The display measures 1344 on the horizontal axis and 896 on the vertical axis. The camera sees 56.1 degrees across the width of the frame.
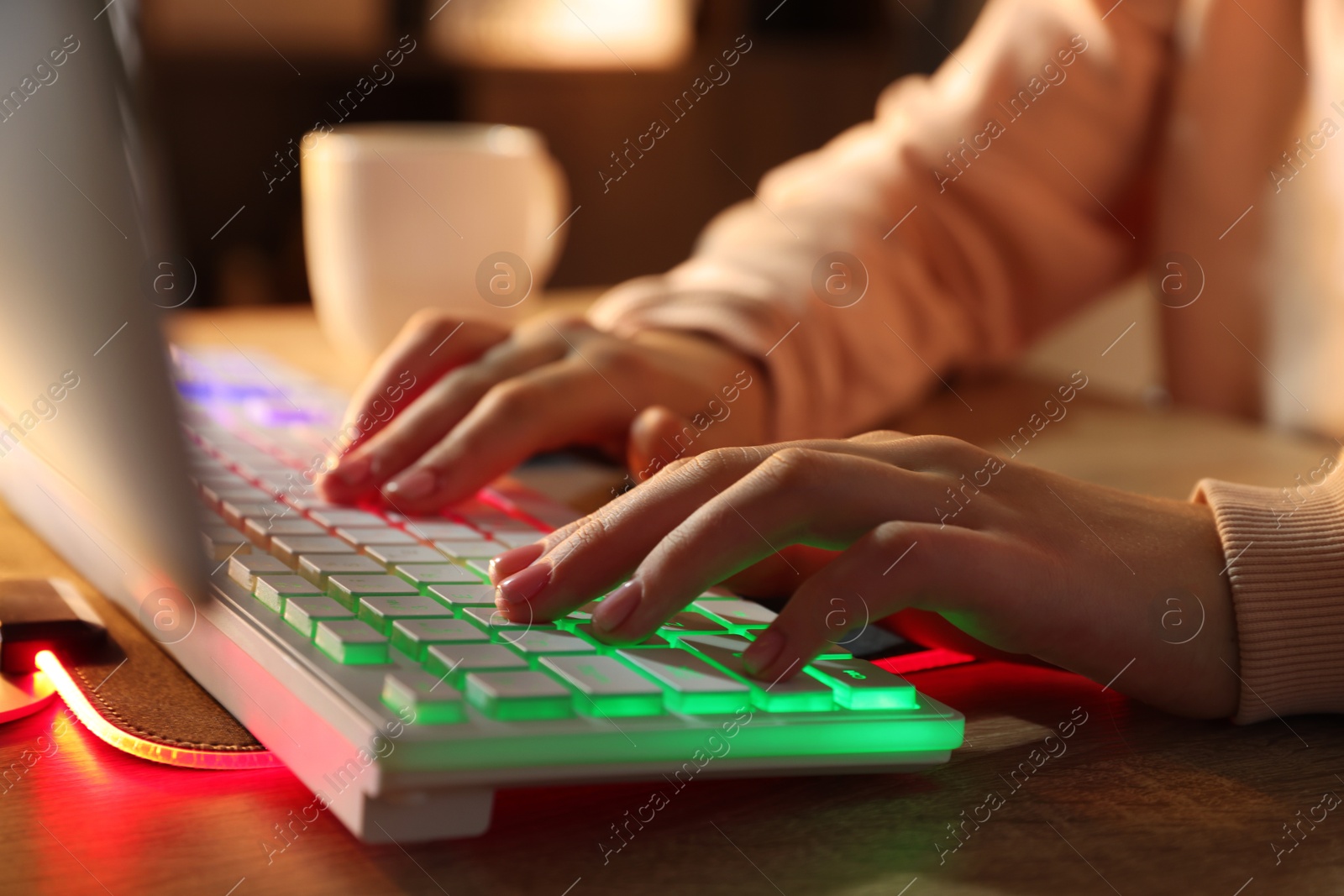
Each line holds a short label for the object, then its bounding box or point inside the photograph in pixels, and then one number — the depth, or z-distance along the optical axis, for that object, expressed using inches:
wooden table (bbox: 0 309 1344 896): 13.8
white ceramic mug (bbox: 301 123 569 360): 39.8
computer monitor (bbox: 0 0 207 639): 15.0
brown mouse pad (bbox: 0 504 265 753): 16.3
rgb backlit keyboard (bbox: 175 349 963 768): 14.1
